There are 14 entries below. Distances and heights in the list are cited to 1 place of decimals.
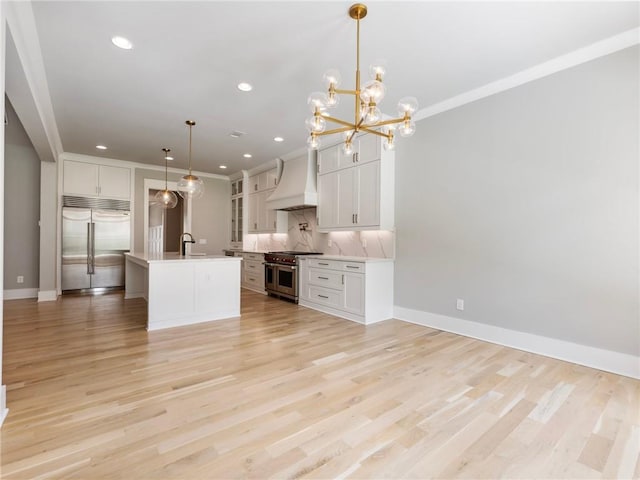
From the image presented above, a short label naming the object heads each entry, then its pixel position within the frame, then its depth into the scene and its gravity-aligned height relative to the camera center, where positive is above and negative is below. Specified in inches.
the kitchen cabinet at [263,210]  259.9 +27.1
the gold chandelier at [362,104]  82.3 +38.1
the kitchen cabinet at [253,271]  251.6 -26.0
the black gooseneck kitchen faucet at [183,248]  191.9 -4.9
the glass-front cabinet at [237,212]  303.1 +27.5
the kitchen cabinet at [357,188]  169.6 +31.3
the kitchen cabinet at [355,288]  162.6 -25.6
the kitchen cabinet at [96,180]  243.8 +48.0
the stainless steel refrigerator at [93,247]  237.9 -5.7
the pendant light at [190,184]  170.9 +30.6
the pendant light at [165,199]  190.1 +24.9
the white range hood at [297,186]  211.2 +38.6
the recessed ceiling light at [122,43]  102.8 +65.6
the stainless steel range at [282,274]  211.6 -23.7
